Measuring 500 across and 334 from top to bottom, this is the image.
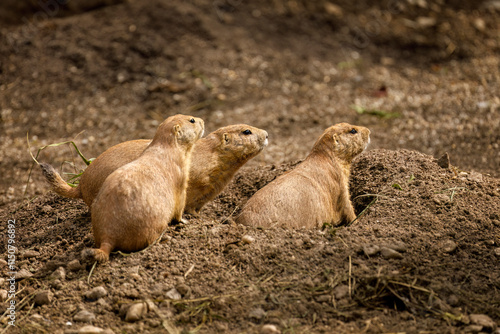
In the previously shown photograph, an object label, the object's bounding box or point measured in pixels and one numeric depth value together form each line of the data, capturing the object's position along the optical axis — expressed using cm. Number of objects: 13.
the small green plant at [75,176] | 1133
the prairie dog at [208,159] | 991
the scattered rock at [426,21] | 2305
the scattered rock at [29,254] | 929
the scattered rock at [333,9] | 2367
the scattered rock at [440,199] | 994
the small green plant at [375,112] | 1756
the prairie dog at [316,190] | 967
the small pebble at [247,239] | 878
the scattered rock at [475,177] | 1091
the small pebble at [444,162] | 1133
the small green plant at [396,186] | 1065
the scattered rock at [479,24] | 2311
